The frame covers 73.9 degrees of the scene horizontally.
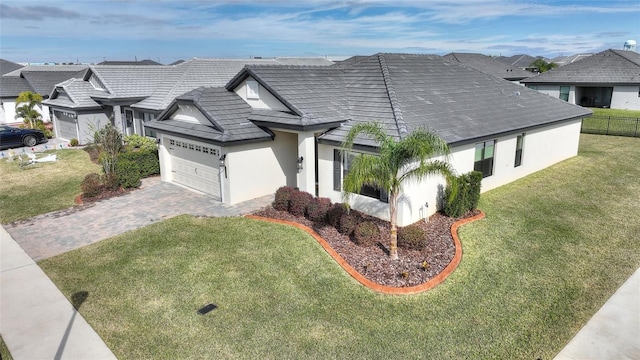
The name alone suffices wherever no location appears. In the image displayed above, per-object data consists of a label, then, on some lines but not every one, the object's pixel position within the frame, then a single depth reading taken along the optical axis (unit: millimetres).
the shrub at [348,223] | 12336
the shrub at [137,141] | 23317
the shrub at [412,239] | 11391
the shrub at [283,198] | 14312
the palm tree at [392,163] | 10069
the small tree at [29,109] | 32844
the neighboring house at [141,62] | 60112
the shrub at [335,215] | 12919
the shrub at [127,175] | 17609
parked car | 27183
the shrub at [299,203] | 13886
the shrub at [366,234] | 11711
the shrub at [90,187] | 16562
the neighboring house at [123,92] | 26172
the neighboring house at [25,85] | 39688
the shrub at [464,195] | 13625
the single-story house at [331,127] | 14359
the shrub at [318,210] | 13398
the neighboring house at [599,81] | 36875
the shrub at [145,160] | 19438
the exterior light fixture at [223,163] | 15039
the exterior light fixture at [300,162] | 14836
